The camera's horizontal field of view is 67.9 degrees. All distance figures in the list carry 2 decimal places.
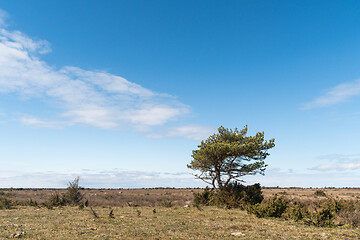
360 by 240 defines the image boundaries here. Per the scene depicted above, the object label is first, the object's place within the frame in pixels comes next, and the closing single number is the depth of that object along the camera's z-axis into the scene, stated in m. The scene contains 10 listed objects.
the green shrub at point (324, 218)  15.28
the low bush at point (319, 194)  56.23
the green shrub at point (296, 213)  17.34
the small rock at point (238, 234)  12.45
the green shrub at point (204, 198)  29.15
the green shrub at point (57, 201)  28.00
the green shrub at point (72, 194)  28.84
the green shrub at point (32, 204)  28.40
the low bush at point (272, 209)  18.81
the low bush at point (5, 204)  25.06
